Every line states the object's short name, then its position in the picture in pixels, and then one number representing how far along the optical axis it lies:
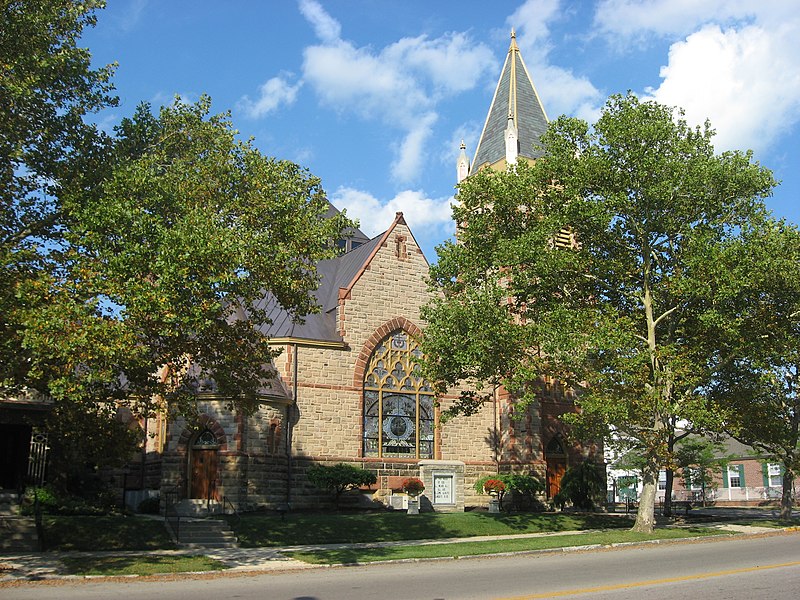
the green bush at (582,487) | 33.28
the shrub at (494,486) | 30.70
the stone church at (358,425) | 27.77
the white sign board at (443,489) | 30.67
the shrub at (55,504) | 21.75
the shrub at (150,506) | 27.19
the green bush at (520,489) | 31.59
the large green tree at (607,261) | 22.03
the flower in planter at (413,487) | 29.41
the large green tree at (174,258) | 13.88
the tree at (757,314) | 20.89
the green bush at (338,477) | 28.48
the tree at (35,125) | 14.91
